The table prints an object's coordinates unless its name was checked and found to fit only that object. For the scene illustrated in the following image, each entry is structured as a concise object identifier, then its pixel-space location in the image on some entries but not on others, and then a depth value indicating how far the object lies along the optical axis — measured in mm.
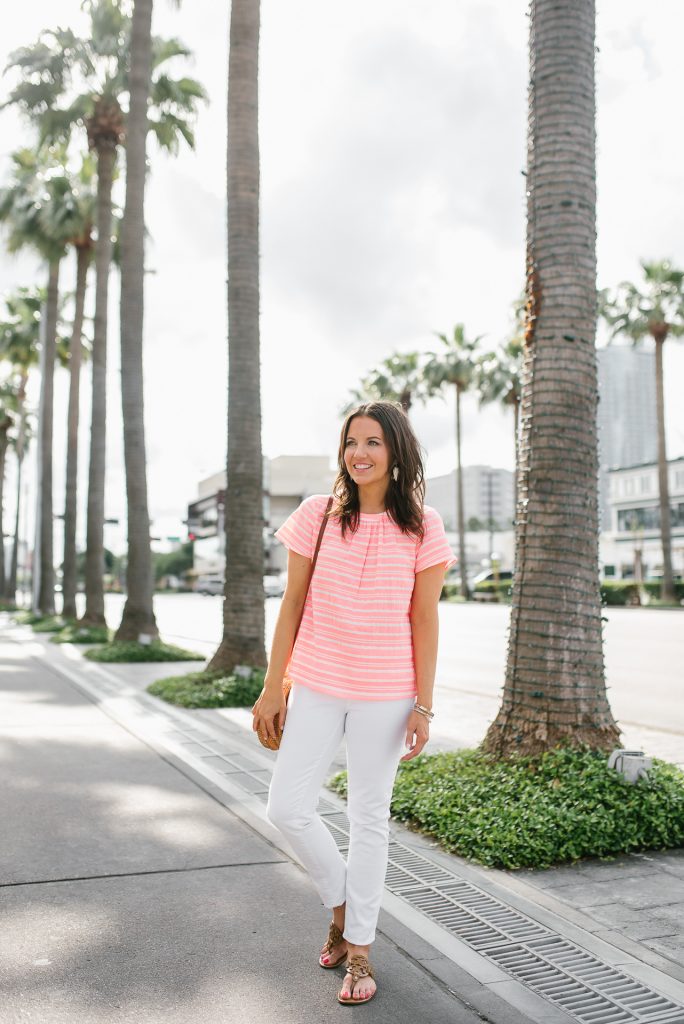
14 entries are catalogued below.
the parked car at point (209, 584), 71069
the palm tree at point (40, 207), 26609
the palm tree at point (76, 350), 26891
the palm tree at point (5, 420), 50438
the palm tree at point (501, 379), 47469
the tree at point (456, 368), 50125
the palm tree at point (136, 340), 17484
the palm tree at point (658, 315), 40969
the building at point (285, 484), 103312
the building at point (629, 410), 138000
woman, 3455
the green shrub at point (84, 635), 20906
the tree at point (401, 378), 51625
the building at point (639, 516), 78875
